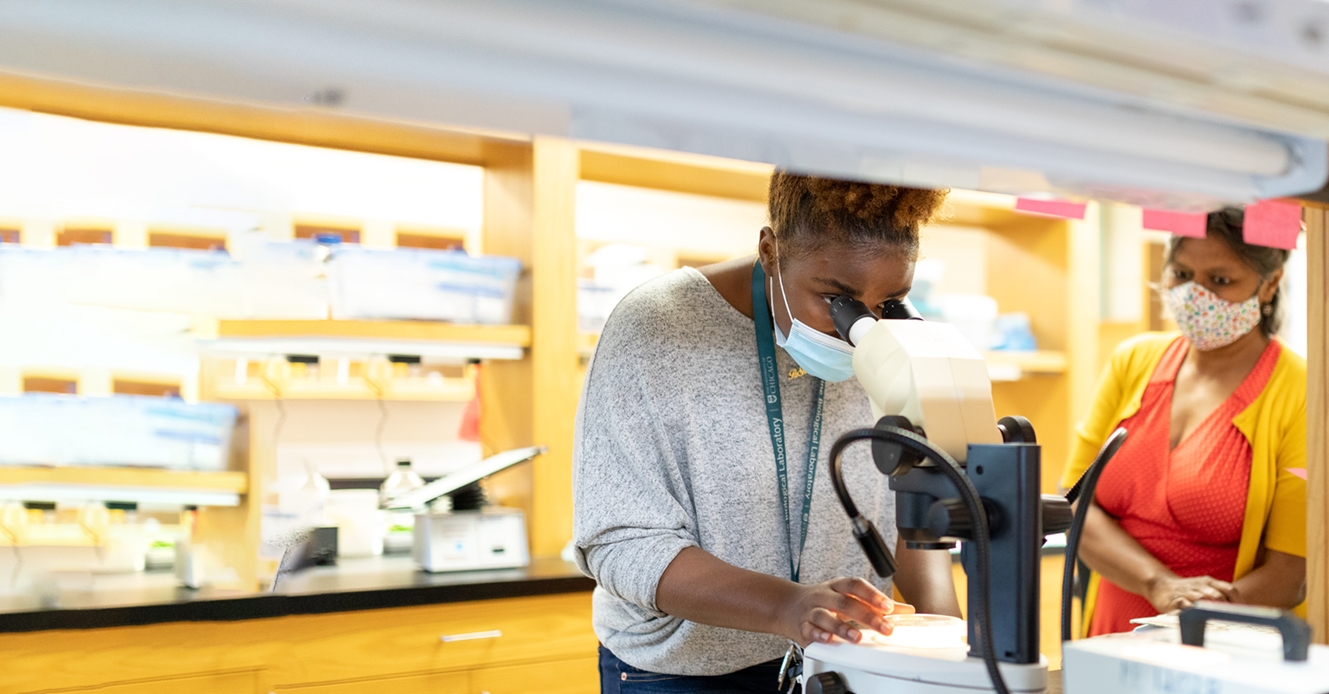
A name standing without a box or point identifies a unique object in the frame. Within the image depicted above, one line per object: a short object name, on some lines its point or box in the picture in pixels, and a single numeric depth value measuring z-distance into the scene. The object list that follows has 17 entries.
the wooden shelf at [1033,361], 3.80
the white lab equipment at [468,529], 2.67
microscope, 0.89
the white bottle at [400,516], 2.94
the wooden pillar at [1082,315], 4.02
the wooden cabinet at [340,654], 2.17
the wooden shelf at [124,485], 2.44
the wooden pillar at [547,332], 3.03
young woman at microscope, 1.30
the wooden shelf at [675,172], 3.26
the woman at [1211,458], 1.89
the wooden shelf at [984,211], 3.81
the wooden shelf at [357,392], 3.09
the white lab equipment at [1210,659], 0.81
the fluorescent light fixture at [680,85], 0.50
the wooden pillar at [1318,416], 1.37
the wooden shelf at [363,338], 2.68
